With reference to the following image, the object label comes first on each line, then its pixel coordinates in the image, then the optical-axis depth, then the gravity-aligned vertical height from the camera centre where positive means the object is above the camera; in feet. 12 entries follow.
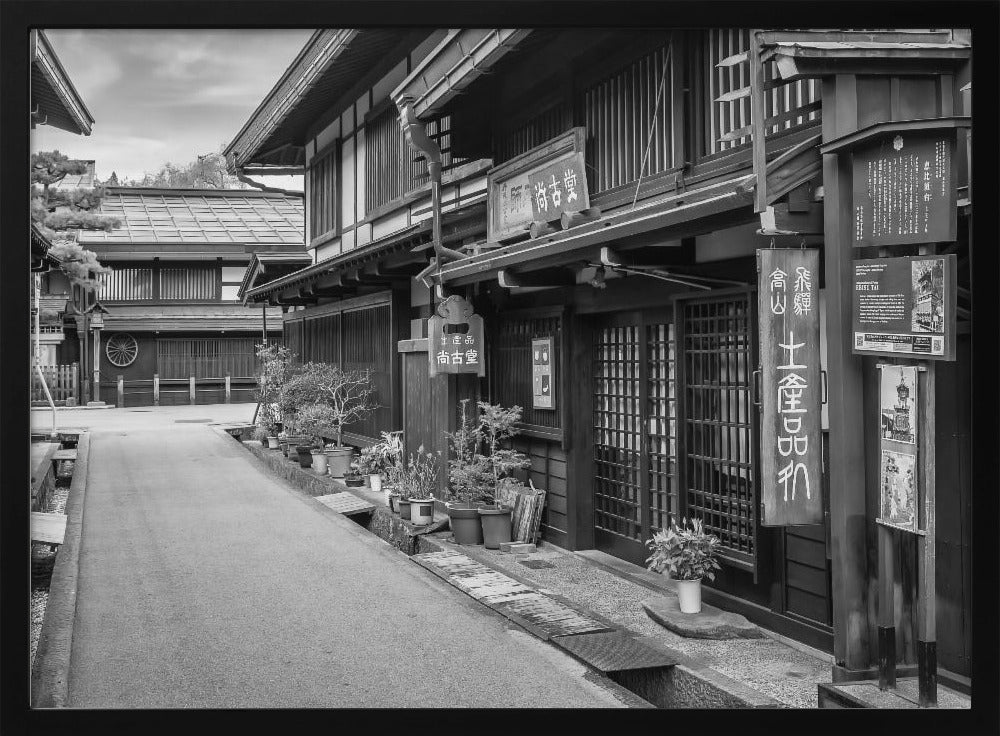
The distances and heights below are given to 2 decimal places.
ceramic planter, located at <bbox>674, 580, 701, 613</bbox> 26.81 -6.34
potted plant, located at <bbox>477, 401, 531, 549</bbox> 37.19 -3.89
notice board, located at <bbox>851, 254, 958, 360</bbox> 16.51 +1.01
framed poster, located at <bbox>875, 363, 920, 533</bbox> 17.26 -1.49
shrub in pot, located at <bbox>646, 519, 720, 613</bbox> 26.32 -5.18
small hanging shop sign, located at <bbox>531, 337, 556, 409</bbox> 36.88 -0.30
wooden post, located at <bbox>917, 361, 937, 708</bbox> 16.38 -3.49
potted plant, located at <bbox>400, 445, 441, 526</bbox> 41.24 -5.14
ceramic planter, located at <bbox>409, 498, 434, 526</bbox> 41.16 -5.98
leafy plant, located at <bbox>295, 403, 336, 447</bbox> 60.46 -3.29
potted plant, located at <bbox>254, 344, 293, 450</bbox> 73.20 -1.33
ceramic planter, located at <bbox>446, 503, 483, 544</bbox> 37.91 -6.05
